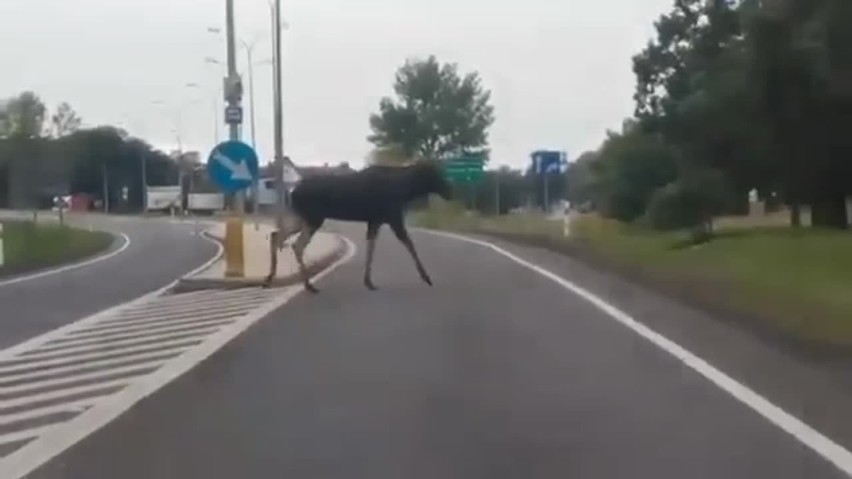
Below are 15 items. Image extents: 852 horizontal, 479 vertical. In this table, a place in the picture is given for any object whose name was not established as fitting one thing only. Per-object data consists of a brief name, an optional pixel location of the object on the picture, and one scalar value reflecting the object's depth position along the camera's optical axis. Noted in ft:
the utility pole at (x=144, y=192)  490.24
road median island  104.76
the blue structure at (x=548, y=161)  186.09
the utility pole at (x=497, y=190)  397.64
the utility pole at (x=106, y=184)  515.21
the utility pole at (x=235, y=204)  108.47
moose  102.17
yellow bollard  108.47
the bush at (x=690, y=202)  207.31
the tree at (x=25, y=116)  566.77
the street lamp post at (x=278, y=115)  172.35
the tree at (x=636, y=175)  296.10
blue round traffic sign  102.12
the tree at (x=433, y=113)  529.86
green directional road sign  250.37
